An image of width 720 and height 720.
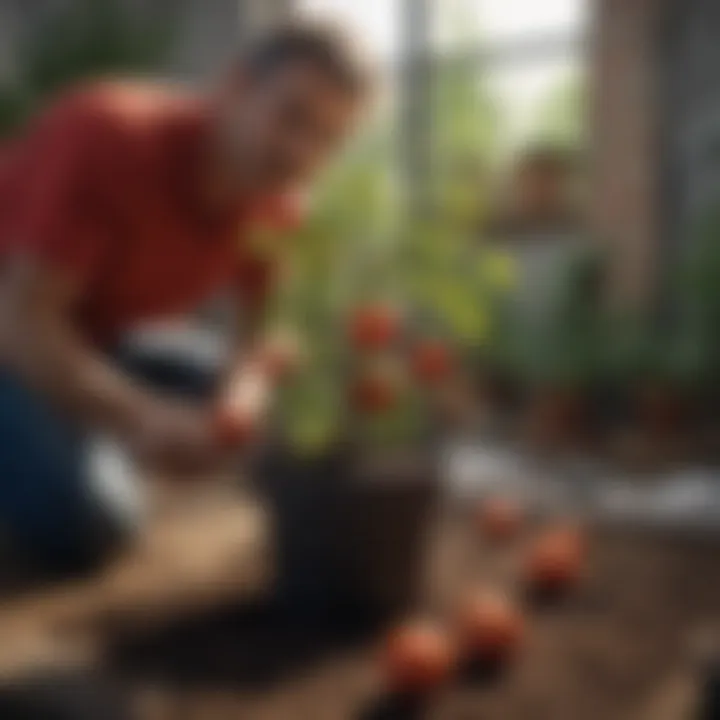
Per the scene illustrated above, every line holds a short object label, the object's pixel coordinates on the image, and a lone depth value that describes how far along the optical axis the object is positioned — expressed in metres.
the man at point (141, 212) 0.95
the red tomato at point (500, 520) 1.22
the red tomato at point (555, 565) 1.09
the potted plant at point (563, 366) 1.67
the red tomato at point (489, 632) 0.94
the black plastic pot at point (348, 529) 0.99
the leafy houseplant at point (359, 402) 0.98
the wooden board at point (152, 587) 0.98
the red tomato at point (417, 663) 0.88
